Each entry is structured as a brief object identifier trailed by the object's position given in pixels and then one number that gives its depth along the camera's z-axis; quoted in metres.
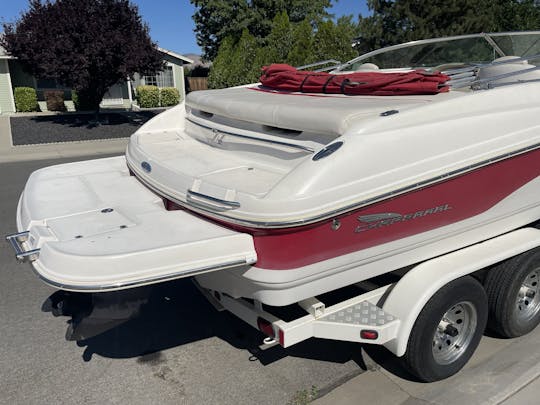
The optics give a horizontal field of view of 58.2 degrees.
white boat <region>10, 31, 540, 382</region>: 2.31
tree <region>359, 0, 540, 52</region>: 18.48
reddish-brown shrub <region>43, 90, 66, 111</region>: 21.53
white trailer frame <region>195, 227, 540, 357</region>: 2.65
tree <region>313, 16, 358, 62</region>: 13.69
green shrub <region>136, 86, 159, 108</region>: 23.45
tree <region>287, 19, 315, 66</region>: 13.95
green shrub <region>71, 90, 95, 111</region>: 21.84
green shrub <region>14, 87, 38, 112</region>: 21.06
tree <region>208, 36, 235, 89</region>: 17.33
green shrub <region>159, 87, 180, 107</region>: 24.08
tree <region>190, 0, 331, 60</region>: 28.36
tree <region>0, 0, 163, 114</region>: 14.48
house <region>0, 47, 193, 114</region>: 21.05
